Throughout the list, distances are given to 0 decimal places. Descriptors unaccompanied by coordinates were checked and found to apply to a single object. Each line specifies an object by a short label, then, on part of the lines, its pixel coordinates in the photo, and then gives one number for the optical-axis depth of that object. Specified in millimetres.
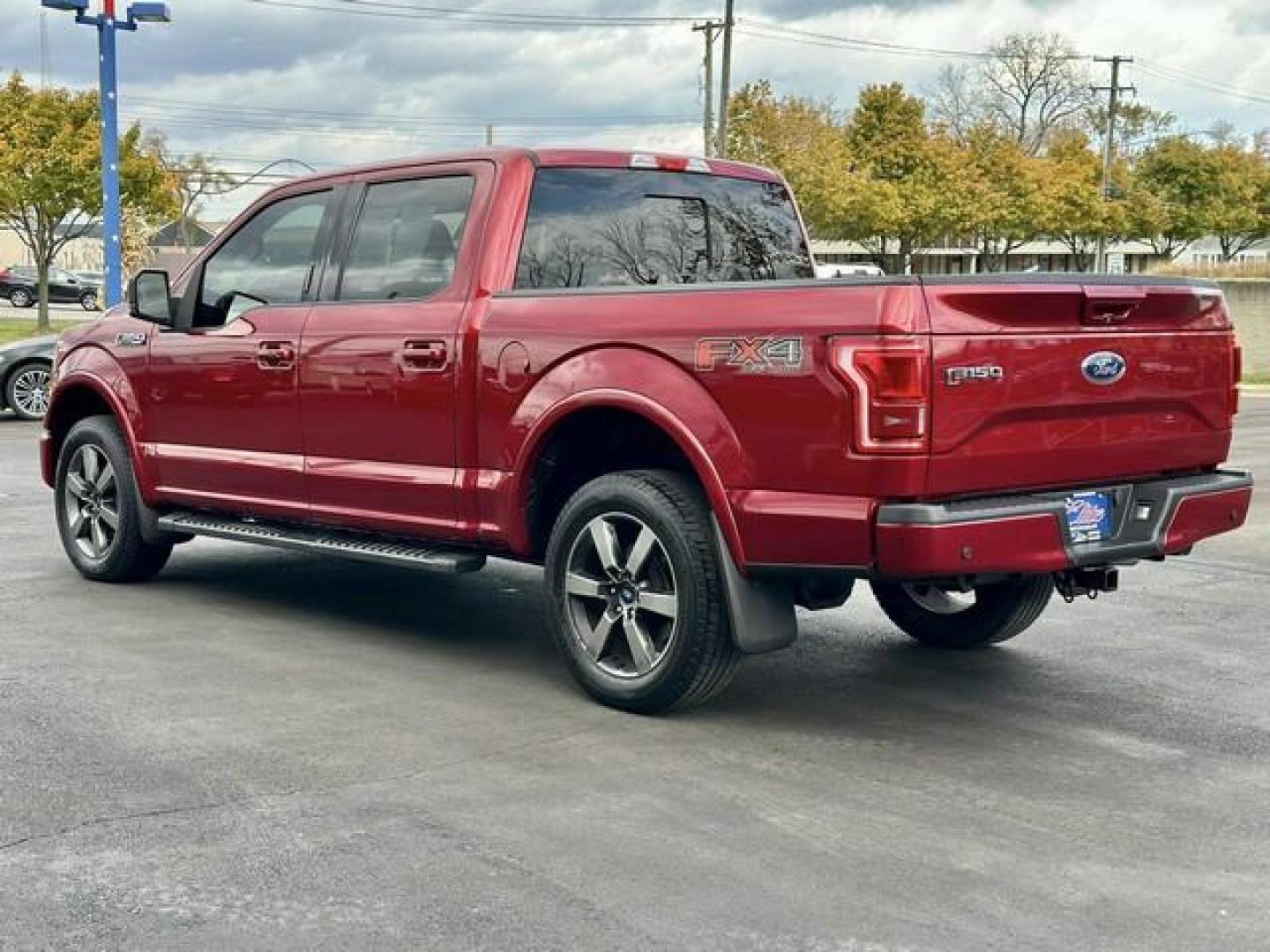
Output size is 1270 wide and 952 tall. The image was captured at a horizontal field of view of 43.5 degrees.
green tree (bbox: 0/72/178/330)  34500
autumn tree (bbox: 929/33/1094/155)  77625
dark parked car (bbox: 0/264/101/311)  54688
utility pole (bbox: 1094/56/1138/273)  61312
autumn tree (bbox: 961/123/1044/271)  56594
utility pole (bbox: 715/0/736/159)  39469
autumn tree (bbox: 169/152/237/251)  69562
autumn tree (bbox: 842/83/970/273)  53750
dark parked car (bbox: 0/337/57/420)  18078
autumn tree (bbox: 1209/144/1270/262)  65062
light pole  22578
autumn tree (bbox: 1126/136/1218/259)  64250
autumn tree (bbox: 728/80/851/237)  52531
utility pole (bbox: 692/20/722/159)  43750
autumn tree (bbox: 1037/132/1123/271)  59656
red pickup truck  4891
